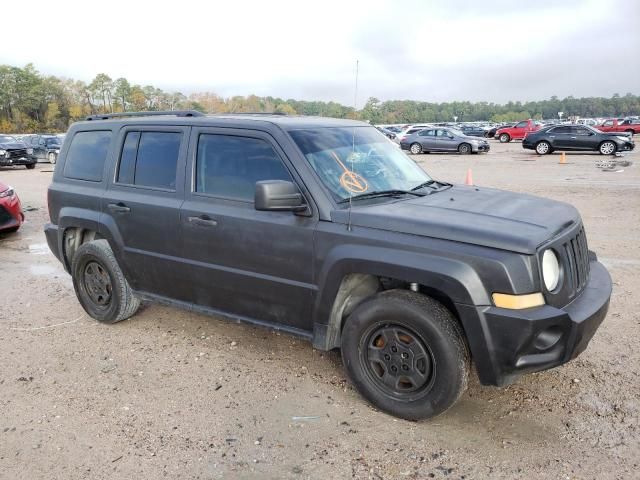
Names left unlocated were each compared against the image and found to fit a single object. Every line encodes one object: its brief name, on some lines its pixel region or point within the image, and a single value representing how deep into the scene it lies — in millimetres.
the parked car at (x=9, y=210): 8453
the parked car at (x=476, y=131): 47000
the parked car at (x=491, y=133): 45344
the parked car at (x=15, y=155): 23000
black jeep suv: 2951
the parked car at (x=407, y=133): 29641
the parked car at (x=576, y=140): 23531
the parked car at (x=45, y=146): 26750
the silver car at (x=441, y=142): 27203
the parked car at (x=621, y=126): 38653
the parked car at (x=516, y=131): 37172
